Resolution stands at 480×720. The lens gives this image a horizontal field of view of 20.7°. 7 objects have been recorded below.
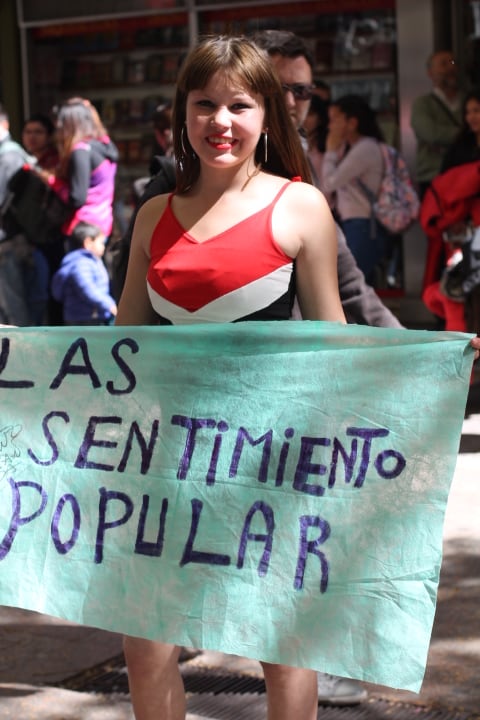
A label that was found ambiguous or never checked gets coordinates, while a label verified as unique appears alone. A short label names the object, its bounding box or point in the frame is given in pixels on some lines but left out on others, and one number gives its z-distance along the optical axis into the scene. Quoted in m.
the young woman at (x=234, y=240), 3.08
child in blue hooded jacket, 8.86
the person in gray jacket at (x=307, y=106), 3.80
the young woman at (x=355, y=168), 10.18
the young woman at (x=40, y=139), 11.34
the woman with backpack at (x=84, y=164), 9.73
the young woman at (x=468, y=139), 8.62
